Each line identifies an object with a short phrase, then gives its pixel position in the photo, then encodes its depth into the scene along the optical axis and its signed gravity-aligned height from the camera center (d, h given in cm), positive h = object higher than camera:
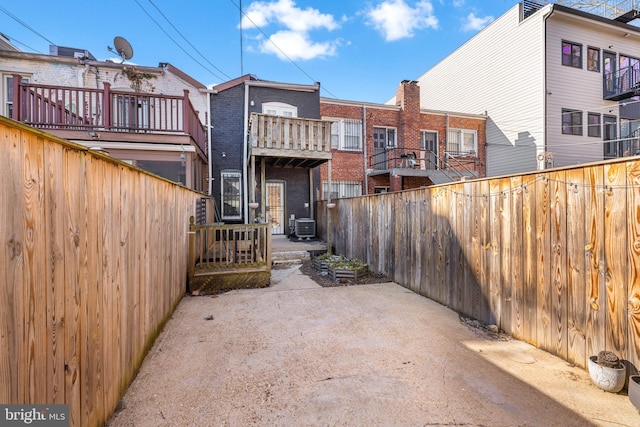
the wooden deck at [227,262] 533 -100
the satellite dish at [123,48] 991 +574
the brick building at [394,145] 1264 +315
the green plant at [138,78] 1029 +483
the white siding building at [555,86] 1217 +562
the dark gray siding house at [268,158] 903 +203
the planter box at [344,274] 627 -135
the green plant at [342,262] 648 -122
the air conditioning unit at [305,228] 1009 -57
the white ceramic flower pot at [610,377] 230 -134
